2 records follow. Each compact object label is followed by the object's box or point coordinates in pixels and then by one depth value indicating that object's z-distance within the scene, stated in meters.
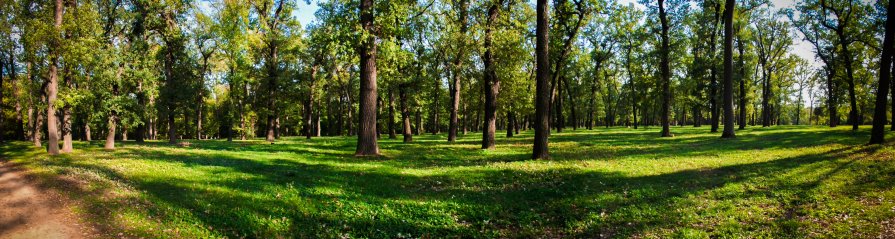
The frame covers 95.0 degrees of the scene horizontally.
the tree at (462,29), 23.04
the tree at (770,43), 45.63
